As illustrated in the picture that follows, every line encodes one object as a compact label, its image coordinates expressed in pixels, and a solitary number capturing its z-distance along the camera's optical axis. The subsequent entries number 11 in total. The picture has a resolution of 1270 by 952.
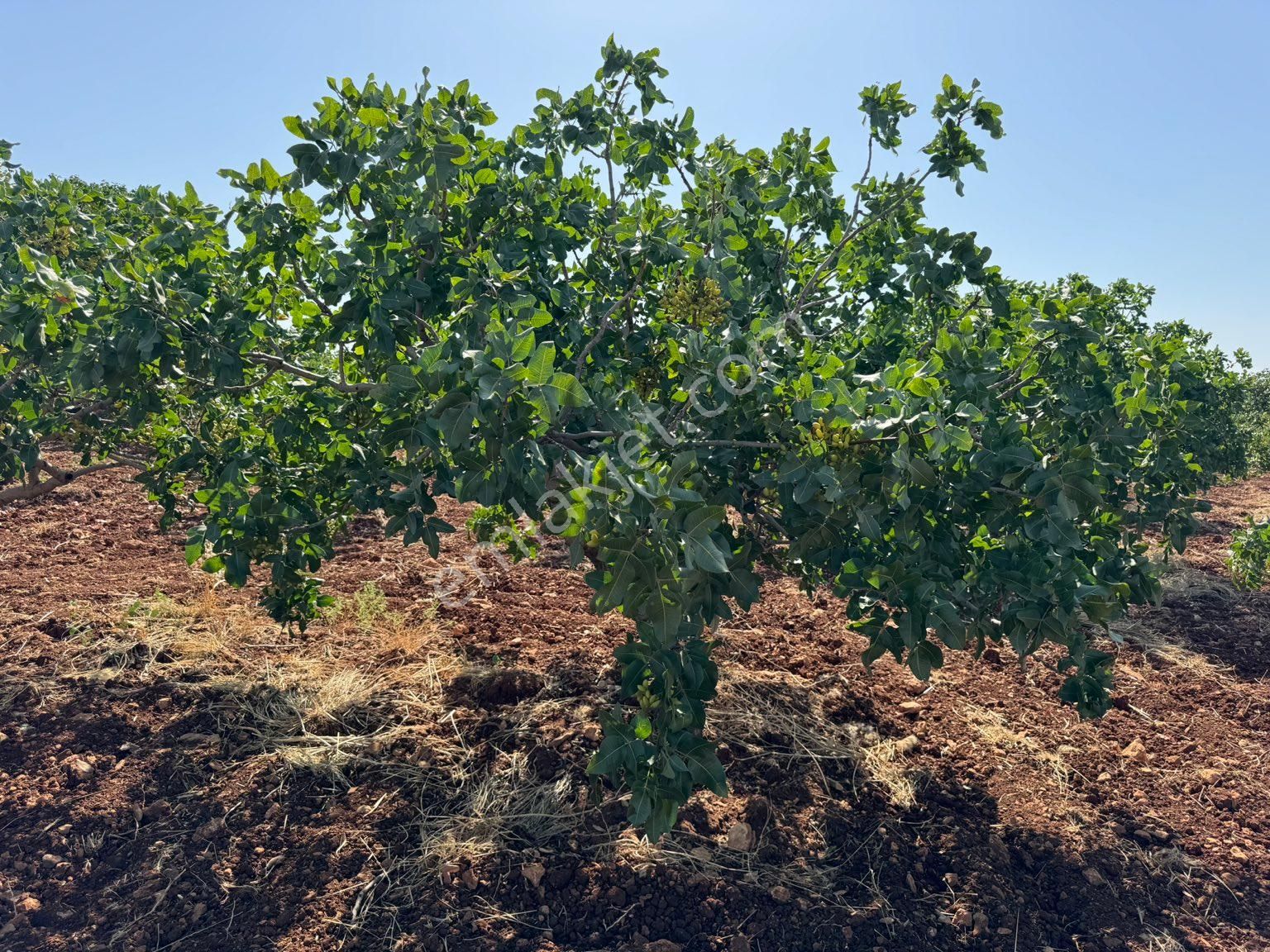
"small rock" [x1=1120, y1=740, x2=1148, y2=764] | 3.64
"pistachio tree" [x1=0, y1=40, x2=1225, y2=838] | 1.91
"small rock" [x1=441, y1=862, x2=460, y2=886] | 2.67
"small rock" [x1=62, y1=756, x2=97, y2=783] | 3.23
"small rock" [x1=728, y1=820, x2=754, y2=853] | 2.86
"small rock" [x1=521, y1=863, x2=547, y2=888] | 2.69
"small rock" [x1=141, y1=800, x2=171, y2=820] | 3.03
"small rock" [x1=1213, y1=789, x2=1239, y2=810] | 3.35
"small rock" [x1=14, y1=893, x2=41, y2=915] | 2.60
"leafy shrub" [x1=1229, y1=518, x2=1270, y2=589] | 5.45
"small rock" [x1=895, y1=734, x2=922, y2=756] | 3.52
